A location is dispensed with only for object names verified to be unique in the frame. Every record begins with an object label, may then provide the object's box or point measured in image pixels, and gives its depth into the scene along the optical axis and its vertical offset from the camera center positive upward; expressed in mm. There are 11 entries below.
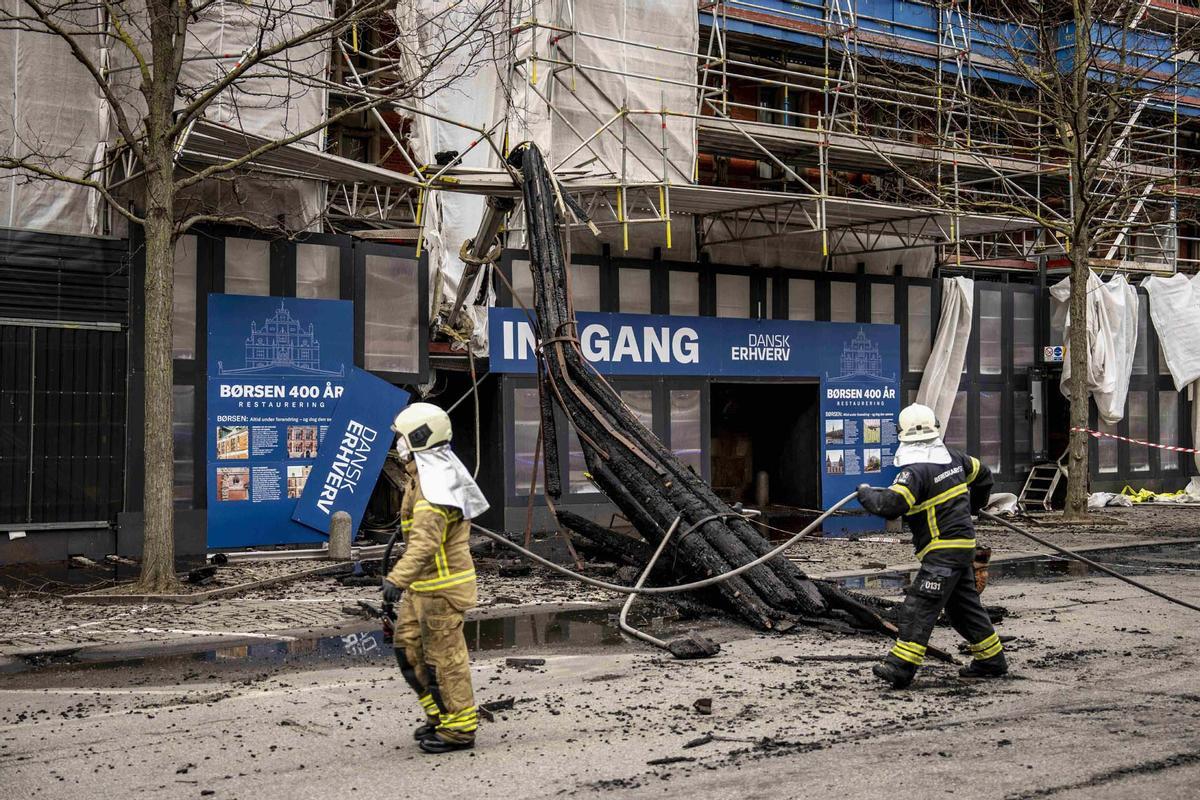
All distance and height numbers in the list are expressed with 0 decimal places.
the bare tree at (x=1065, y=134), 20641 +5536
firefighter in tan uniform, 6504 -833
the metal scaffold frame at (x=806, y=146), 18203 +4901
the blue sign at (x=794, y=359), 19109 +1155
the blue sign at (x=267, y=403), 15836 +359
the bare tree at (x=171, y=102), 12133 +3795
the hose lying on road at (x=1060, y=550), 8867 -949
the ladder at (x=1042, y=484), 23312 -1146
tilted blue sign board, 16453 -309
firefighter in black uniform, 8078 -751
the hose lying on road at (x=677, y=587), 8820 -1113
